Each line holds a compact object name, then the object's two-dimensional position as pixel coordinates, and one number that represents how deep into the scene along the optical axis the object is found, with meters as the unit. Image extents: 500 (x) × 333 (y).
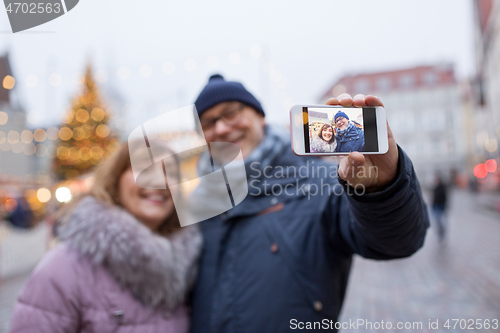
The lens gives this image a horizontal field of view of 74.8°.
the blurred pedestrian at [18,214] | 9.49
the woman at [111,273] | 1.36
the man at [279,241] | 1.21
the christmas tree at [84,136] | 14.00
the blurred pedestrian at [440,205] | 7.70
